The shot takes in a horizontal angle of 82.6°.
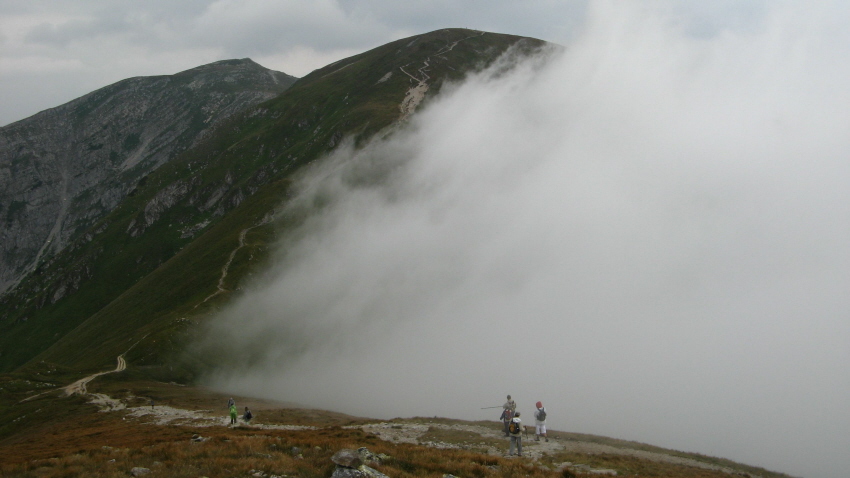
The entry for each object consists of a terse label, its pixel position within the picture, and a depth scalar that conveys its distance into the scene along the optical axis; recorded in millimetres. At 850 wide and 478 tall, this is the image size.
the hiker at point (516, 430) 33062
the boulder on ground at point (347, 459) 20906
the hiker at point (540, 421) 39844
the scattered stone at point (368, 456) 24016
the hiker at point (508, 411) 39775
